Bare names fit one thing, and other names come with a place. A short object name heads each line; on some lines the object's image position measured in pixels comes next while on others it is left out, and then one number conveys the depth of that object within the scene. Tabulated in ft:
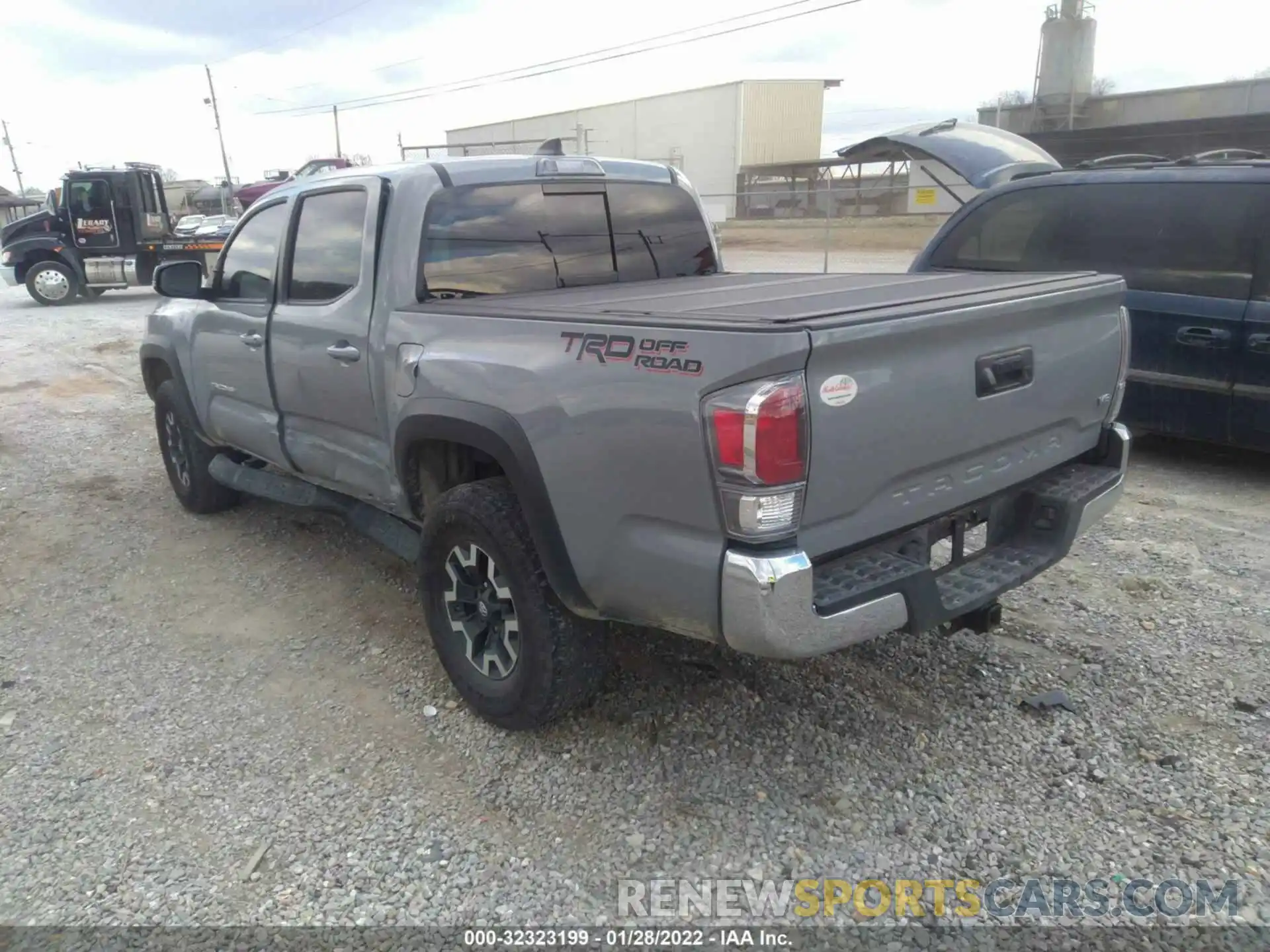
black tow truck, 62.03
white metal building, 130.72
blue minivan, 17.47
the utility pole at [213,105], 181.16
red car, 89.56
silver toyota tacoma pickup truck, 8.00
